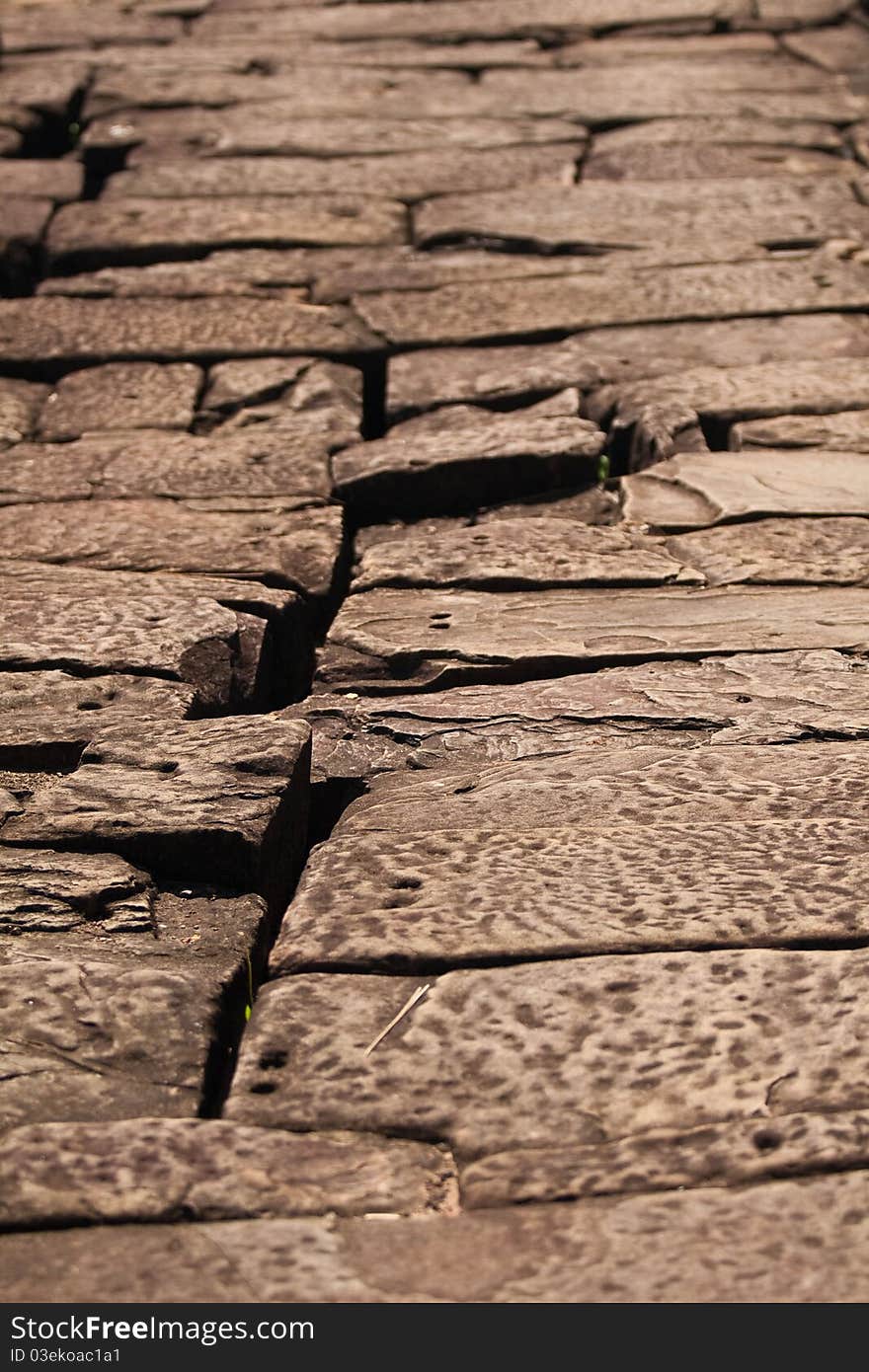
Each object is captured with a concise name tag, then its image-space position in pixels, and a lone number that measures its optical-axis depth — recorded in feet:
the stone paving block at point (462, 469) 26.50
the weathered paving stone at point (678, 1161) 12.36
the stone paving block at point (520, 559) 23.40
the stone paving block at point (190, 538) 23.70
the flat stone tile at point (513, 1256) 11.37
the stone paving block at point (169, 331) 31.35
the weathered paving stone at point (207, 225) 35.96
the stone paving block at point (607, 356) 29.37
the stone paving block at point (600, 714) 18.95
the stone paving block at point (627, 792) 17.07
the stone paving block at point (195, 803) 16.51
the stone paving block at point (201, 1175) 12.26
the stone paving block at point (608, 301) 31.89
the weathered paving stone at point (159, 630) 20.70
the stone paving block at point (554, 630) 20.98
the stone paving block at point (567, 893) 14.97
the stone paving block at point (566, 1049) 13.02
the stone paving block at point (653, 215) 36.09
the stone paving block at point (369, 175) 39.22
